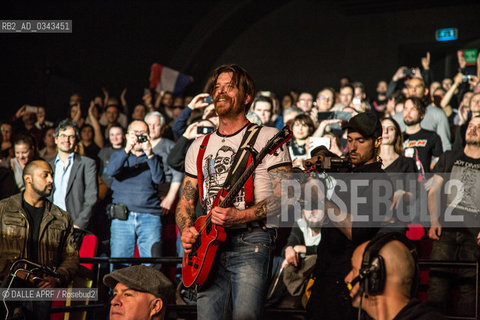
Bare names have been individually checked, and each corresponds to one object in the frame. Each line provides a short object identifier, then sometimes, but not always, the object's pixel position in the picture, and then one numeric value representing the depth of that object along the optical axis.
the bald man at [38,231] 5.74
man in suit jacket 7.60
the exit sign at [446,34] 15.88
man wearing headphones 2.78
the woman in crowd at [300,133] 7.89
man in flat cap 3.61
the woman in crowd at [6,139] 9.52
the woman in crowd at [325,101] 9.44
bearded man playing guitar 3.89
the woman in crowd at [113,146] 8.92
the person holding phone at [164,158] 7.80
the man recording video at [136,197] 7.36
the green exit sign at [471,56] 11.72
